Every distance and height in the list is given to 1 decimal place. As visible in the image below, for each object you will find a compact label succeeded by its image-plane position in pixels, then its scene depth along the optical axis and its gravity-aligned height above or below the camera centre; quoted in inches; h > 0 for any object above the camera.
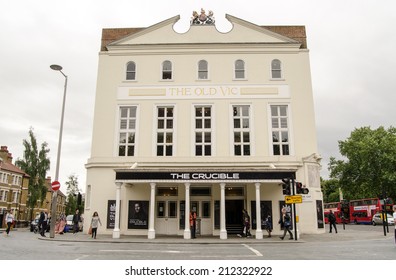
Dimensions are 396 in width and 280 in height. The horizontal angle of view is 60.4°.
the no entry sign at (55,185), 764.6 +58.7
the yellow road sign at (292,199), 717.9 +28.0
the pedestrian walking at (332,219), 993.6 -18.7
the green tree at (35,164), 1856.5 +260.7
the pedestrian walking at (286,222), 754.4 -21.3
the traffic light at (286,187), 731.4 +53.7
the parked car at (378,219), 1622.4 -30.4
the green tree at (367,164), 1866.4 +275.9
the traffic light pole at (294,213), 711.1 -1.3
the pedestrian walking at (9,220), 892.3 -21.8
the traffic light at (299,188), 730.8 +51.4
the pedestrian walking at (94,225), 775.8 -29.6
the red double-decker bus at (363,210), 1749.1 +13.9
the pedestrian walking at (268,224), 812.0 -27.4
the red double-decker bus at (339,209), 1993.1 +20.4
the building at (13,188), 1924.2 +134.9
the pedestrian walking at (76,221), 964.3 -26.1
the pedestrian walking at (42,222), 844.4 -25.7
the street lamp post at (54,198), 773.8 +30.8
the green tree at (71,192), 2231.8 +128.8
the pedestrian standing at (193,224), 786.2 -27.1
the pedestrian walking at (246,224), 813.9 -27.6
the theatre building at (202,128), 881.5 +229.4
